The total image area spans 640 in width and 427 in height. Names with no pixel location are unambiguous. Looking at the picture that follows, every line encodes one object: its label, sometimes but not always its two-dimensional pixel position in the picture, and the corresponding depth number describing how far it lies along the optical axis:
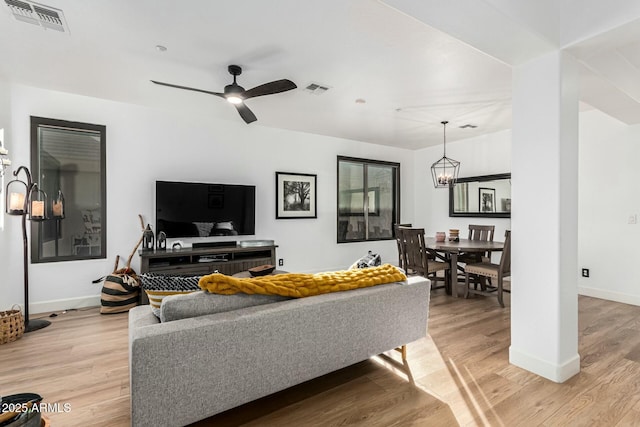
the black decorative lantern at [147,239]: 4.19
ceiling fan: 2.86
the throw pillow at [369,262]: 2.60
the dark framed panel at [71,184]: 3.77
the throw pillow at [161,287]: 1.86
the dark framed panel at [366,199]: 6.18
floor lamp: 3.14
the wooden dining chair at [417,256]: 4.34
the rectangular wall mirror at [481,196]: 5.36
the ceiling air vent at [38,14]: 2.18
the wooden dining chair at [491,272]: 3.86
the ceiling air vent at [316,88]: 3.49
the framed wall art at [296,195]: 5.39
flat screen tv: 4.34
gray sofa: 1.49
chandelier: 4.78
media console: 3.96
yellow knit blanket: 1.83
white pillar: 2.20
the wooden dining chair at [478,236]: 4.67
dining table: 4.09
